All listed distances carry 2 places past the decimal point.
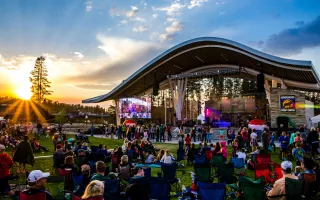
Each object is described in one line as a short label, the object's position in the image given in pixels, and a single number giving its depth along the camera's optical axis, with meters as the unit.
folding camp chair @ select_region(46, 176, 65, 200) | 4.34
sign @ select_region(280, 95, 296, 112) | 26.14
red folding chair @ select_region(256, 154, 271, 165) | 8.26
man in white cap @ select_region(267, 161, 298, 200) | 4.49
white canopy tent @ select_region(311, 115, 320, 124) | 24.23
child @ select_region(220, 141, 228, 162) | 10.84
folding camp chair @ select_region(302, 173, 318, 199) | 5.05
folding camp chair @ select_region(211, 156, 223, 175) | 8.99
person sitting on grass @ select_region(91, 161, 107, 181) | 5.09
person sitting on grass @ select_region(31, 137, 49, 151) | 15.25
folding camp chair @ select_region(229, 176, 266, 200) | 4.60
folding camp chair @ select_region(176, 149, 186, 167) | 11.19
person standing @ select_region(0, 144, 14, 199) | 6.13
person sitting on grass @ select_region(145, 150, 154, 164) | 10.53
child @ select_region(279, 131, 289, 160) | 12.46
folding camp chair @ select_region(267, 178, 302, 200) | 4.40
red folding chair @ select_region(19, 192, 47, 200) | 3.52
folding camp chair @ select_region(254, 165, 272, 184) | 6.84
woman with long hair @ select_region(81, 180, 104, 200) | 3.15
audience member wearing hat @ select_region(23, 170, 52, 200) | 3.57
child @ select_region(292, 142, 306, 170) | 10.33
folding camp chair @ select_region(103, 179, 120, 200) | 4.52
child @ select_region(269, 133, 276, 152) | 16.02
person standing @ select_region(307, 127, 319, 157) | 12.91
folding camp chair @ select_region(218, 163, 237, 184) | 6.69
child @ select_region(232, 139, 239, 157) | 11.65
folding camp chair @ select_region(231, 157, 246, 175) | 8.73
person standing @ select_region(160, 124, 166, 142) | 23.96
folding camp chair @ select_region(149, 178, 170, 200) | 5.00
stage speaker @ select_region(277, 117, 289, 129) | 26.14
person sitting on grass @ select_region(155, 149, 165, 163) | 10.16
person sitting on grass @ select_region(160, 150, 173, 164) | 9.20
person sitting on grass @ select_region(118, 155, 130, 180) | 6.66
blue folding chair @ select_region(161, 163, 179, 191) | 6.85
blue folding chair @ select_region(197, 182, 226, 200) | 4.54
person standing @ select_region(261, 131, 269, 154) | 12.87
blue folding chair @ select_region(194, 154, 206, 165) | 9.47
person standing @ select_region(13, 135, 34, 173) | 9.15
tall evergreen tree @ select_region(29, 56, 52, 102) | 61.66
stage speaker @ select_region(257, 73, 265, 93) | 23.91
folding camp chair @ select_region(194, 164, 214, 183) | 6.68
